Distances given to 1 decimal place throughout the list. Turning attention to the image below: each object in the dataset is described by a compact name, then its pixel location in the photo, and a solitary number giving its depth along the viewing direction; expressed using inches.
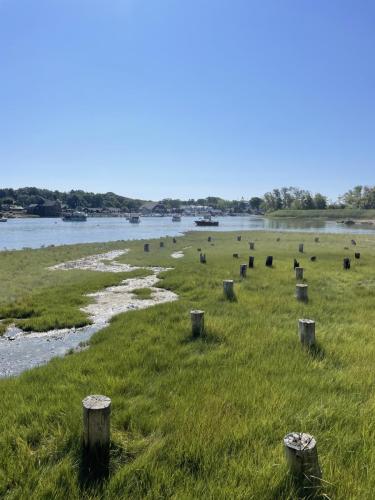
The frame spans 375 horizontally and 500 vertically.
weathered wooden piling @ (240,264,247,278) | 699.4
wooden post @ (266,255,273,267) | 843.9
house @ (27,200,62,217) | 6323.8
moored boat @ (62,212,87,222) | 5064.0
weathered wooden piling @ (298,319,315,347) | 296.2
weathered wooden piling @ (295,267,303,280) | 663.8
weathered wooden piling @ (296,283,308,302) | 487.8
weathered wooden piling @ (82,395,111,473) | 153.8
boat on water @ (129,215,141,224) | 4741.4
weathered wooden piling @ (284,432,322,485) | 137.1
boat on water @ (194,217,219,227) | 3880.4
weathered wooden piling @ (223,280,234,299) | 509.0
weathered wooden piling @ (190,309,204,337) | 334.6
